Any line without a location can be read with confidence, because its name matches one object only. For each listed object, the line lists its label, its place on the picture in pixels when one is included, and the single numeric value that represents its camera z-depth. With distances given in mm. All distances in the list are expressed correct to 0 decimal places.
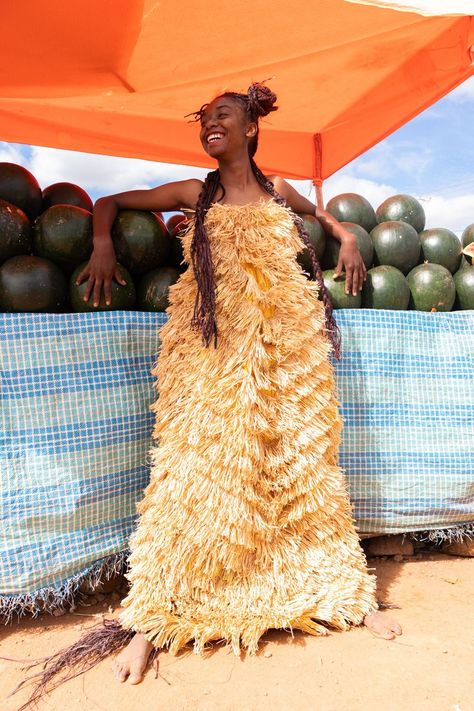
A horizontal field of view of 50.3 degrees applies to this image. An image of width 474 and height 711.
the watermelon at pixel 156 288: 2844
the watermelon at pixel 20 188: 2896
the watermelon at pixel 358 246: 3219
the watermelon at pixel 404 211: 3742
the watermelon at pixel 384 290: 3211
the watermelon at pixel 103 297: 2642
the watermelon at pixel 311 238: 2975
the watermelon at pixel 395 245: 3439
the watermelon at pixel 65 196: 3098
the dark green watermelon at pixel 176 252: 3037
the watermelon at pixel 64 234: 2729
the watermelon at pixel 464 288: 3504
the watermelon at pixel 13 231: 2645
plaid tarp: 2436
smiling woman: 2242
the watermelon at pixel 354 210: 3621
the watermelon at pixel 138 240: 2783
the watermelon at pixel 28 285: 2521
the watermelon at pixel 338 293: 3098
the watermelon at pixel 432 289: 3326
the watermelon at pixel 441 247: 3598
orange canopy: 2367
